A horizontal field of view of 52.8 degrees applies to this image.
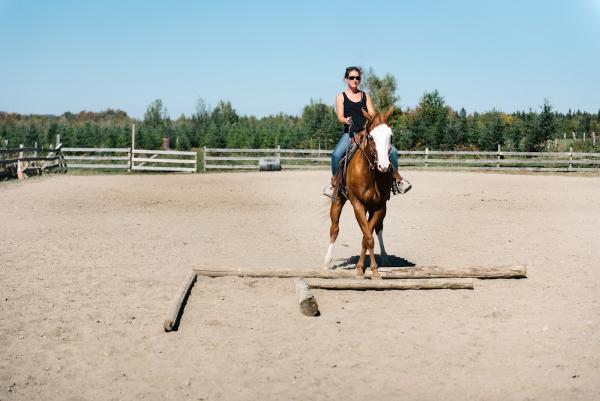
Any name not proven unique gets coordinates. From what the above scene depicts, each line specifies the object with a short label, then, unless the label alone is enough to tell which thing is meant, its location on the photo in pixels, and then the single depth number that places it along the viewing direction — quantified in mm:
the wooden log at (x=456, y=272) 7902
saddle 8016
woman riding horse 8367
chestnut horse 7441
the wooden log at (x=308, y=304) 6543
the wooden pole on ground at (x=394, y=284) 7439
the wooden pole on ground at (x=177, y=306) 6027
